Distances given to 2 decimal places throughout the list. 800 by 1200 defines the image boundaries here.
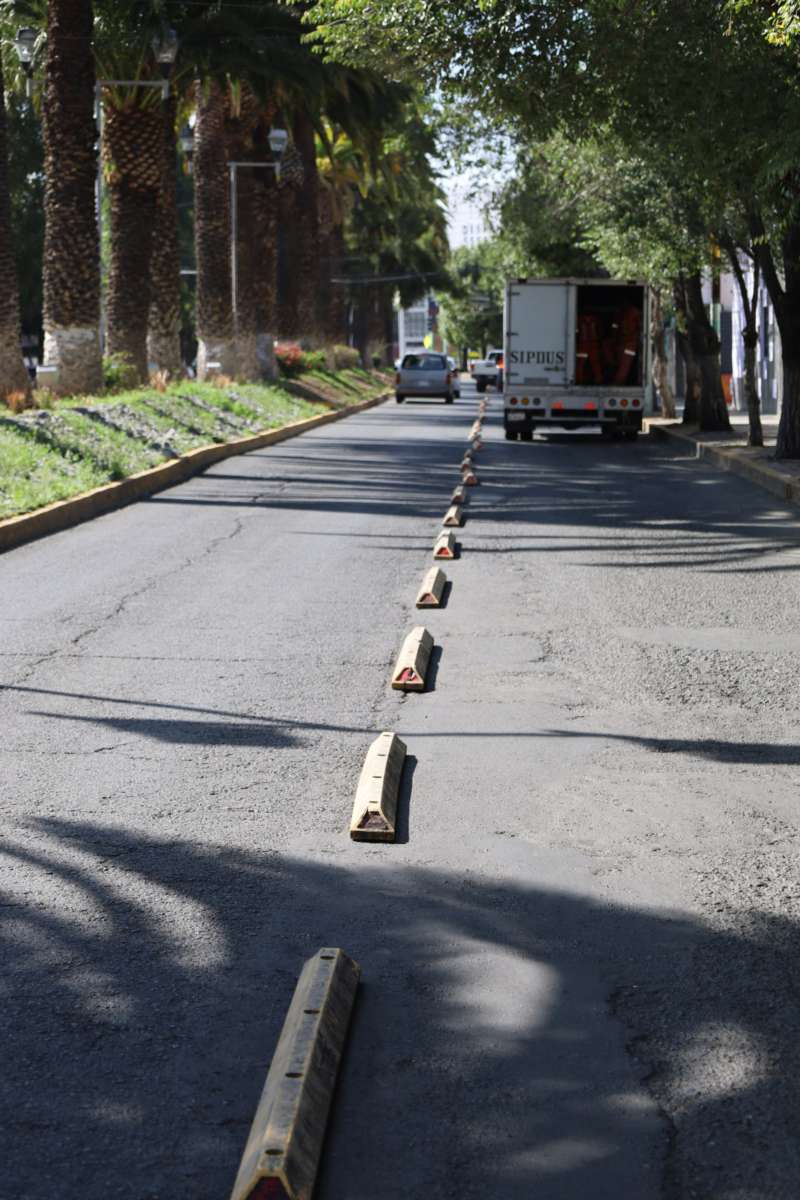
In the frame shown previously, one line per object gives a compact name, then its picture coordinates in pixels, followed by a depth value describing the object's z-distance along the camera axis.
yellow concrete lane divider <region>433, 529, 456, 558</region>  14.23
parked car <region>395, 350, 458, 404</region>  57.69
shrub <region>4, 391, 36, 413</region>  23.36
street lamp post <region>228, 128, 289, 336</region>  38.41
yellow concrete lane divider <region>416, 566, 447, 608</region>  11.45
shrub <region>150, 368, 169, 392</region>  30.92
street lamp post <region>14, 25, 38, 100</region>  25.72
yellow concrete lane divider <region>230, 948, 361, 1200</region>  3.25
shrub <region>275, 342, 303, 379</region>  48.56
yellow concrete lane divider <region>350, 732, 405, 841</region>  5.93
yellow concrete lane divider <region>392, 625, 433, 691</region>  8.55
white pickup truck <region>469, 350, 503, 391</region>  78.56
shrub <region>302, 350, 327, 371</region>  51.94
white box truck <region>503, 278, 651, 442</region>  32.84
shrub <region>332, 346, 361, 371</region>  62.63
